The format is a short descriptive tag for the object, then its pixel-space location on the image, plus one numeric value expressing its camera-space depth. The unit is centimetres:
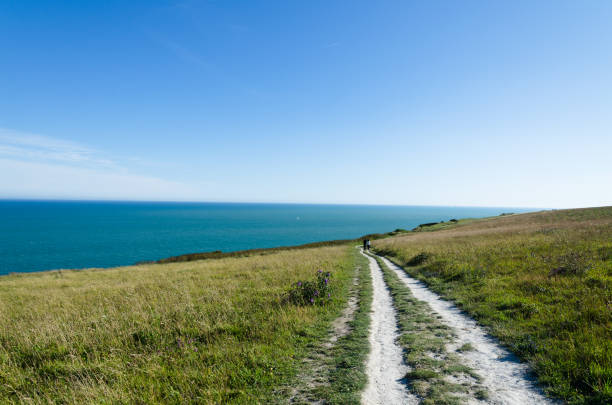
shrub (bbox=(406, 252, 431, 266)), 2019
